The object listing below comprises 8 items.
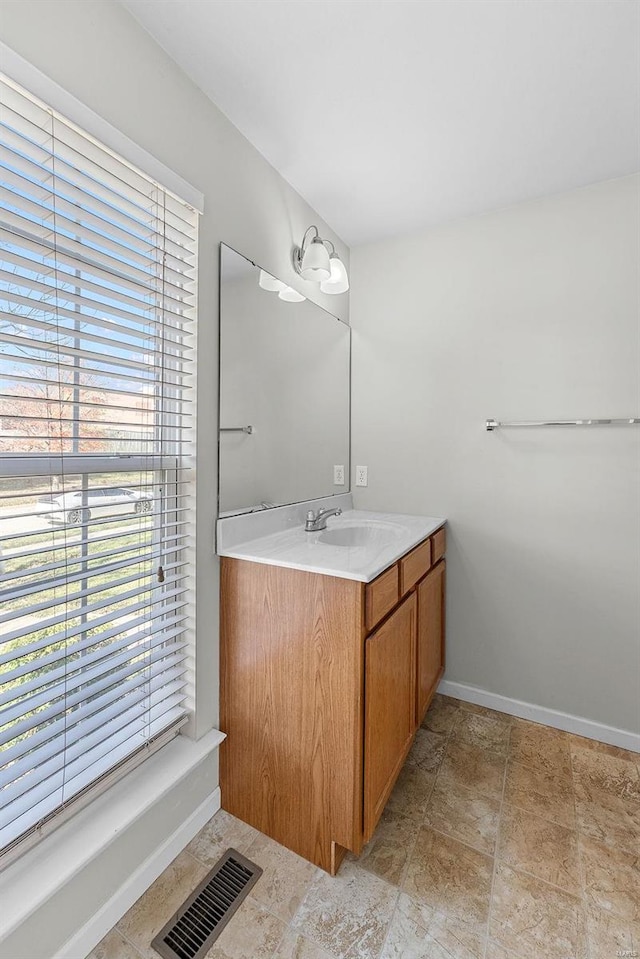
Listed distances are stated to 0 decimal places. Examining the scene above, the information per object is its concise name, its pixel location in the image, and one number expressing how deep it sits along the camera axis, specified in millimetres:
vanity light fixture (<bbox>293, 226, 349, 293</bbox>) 1805
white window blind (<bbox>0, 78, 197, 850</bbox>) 940
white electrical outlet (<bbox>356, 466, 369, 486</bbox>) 2366
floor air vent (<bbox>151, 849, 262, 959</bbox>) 1069
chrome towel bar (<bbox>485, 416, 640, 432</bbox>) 1750
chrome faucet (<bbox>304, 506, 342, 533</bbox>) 1816
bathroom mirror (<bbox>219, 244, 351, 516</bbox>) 1523
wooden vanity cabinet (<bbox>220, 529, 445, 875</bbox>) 1232
